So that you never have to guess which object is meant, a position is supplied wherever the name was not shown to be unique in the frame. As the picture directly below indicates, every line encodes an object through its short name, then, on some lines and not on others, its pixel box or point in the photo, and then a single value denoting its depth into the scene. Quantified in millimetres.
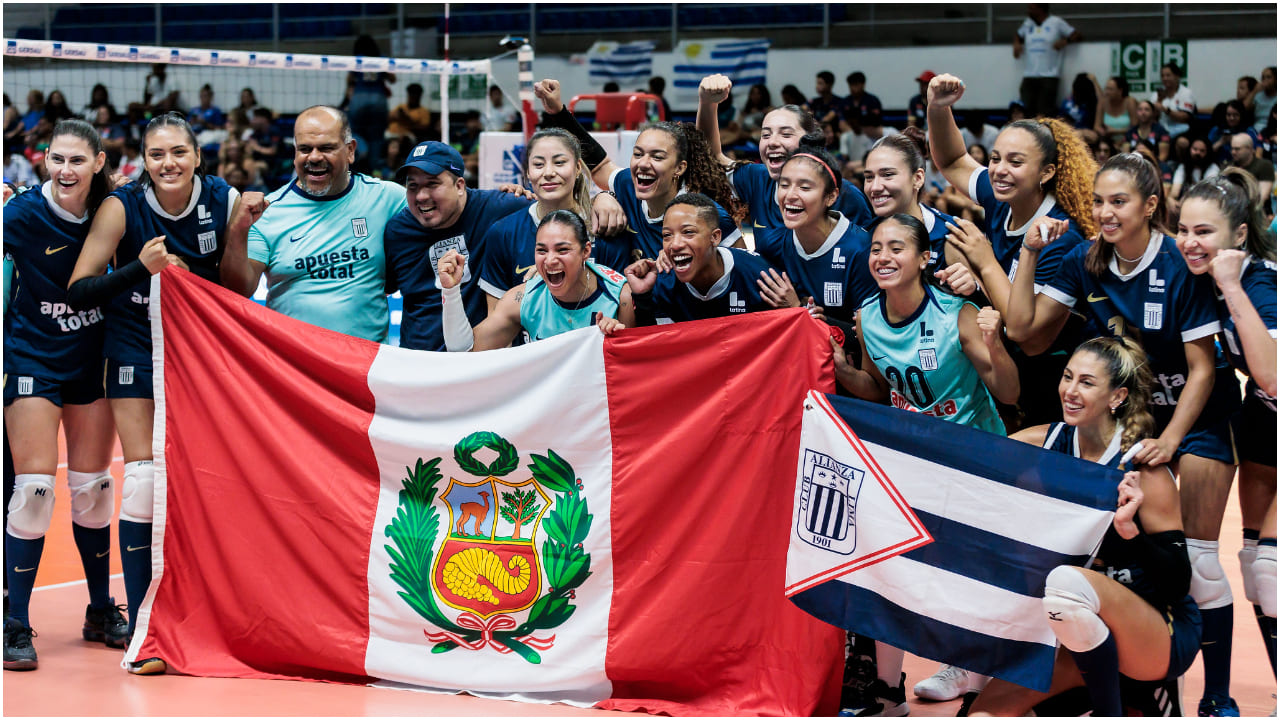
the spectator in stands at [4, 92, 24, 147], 18803
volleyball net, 19078
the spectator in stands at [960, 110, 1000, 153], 14414
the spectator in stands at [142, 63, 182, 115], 18641
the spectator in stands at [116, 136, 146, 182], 16989
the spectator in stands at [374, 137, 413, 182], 15853
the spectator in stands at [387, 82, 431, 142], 17047
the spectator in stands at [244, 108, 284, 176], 17234
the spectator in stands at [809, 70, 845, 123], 15964
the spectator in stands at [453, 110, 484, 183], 15875
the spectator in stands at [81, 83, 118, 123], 19016
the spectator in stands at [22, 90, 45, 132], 19203
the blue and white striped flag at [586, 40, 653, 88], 17734
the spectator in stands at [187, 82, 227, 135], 18797
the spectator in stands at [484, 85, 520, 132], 15578
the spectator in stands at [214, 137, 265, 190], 16734
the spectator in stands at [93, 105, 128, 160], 18095
